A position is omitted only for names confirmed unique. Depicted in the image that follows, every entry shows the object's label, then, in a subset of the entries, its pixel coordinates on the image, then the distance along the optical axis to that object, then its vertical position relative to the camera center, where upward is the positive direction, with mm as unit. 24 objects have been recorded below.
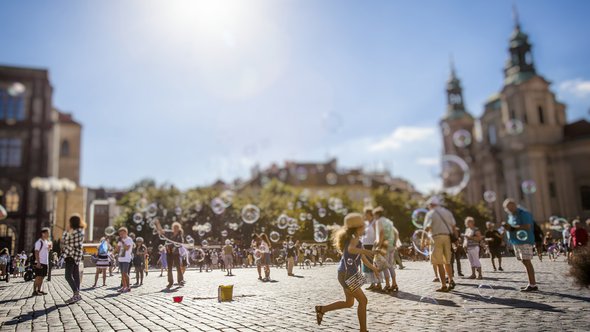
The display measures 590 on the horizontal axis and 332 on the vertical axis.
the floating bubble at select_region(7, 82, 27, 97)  35831 +12914
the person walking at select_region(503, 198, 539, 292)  10180 -108
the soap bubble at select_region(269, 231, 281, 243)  24212 +35
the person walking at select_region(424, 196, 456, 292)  10438 -131
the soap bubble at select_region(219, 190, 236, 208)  32984 +4265
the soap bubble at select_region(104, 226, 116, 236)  16456 +452
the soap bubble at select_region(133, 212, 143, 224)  21055 +1139
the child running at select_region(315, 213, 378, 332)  5789 -339
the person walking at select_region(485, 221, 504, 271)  16391 -422
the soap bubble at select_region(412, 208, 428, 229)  20014 +540
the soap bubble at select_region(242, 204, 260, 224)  24391 +1229
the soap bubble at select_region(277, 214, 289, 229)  28022 +931
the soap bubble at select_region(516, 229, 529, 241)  10289 -180
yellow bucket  9469 -1150
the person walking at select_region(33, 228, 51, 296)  12312 -500
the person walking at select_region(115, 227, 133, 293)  12398 -425
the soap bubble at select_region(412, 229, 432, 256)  10984 -245
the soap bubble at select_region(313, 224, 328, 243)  22966 -48
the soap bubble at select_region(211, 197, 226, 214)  27312 +2019
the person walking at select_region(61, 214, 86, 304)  10594 -150
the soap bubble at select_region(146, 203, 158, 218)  25900 +1817
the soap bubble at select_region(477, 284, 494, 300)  9511 -1448
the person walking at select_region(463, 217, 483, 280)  13992 -474
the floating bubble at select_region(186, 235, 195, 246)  16641 +4
